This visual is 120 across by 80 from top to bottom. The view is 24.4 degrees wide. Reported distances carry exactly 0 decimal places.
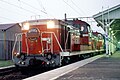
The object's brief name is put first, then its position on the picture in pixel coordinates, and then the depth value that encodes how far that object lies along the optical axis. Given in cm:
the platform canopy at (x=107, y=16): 3634
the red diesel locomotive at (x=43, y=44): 1603
